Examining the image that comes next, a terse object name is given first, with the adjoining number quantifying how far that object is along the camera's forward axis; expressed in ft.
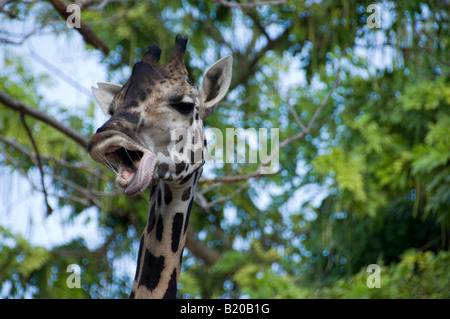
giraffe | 22.88
